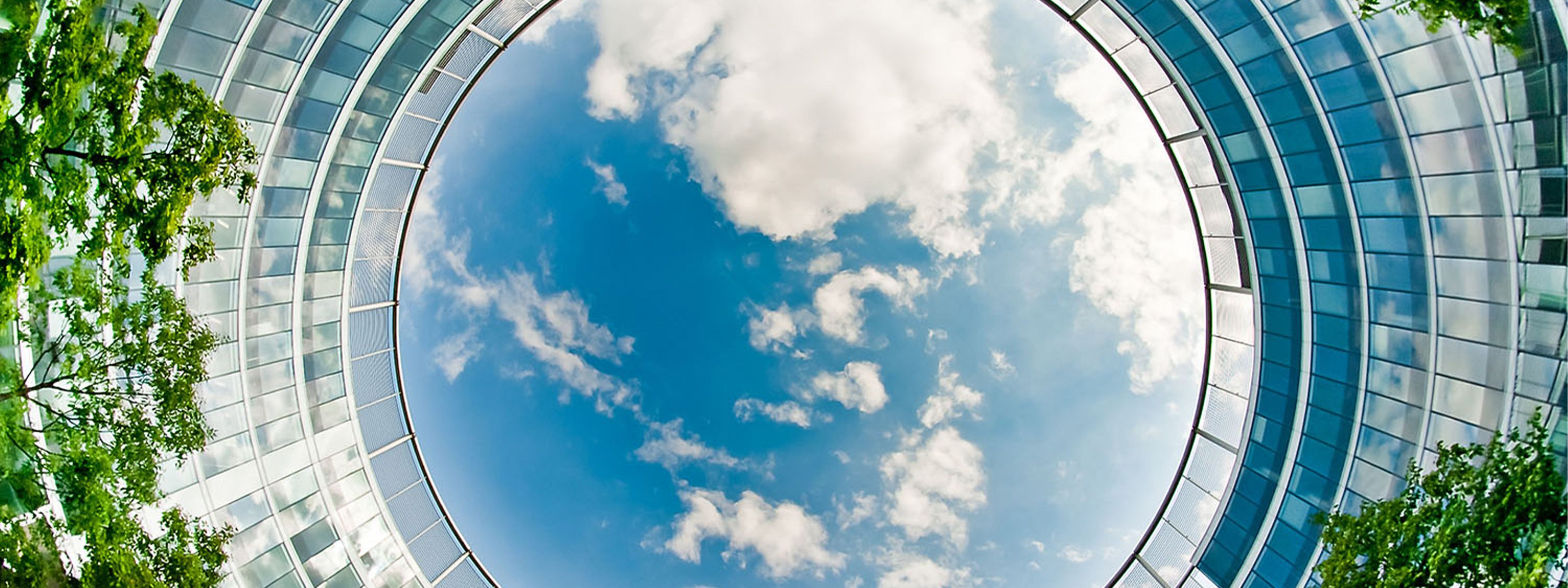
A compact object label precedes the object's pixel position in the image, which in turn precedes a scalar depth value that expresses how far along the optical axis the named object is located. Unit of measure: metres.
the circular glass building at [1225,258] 19.28
